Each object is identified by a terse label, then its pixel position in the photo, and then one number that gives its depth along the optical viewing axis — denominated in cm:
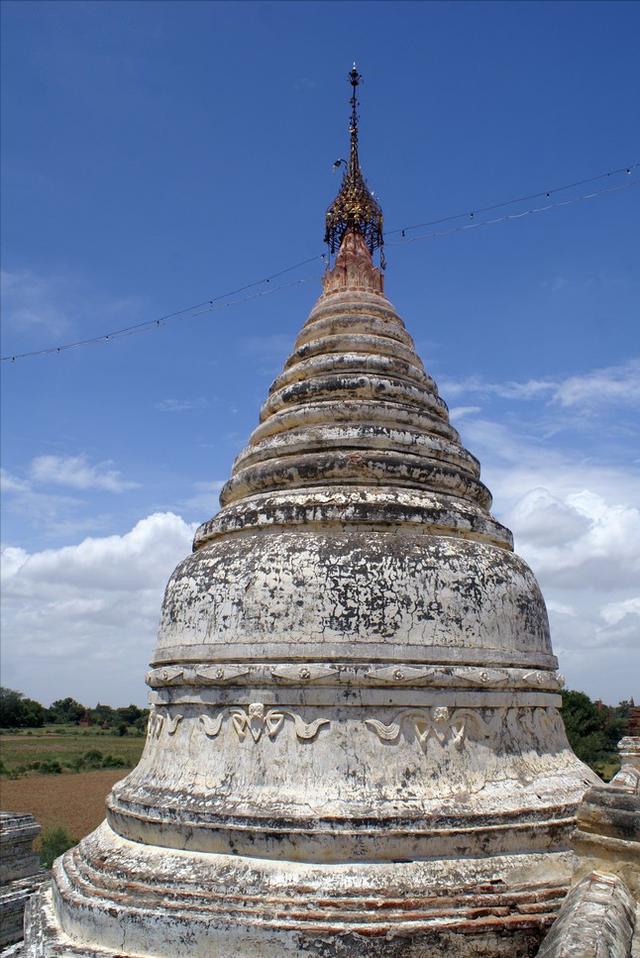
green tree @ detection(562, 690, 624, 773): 3428
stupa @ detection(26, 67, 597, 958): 613
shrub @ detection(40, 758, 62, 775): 5081
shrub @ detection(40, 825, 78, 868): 2171
